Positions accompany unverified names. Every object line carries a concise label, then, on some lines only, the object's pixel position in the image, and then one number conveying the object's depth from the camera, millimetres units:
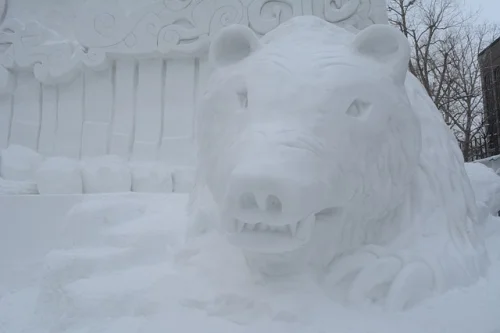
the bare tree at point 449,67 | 13555
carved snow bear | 1712
